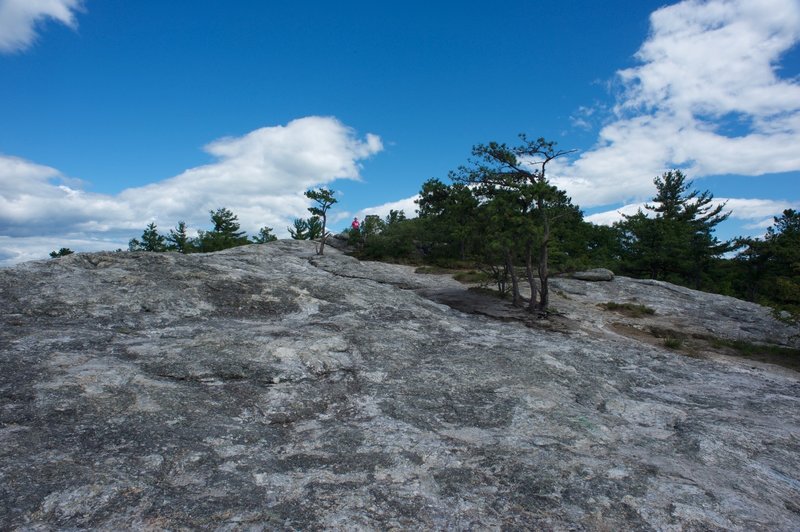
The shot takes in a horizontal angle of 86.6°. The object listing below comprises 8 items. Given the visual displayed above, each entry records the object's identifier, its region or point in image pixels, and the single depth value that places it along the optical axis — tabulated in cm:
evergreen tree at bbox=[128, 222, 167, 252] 6775
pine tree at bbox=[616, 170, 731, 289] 4516
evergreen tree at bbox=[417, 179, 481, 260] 2373
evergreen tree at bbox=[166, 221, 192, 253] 6869
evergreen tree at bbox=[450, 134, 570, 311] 2117
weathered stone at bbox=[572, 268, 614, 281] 3241
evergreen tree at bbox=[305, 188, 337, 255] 3856
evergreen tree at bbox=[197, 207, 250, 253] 6544
